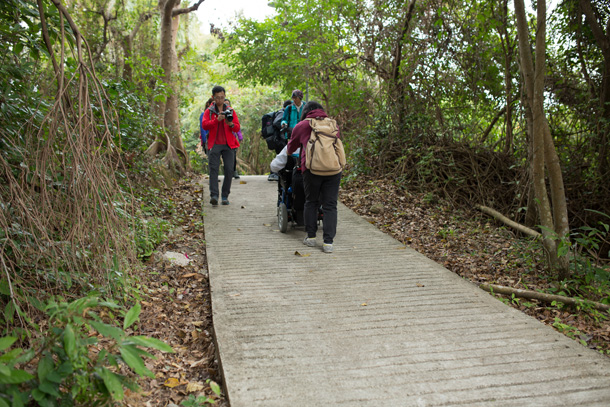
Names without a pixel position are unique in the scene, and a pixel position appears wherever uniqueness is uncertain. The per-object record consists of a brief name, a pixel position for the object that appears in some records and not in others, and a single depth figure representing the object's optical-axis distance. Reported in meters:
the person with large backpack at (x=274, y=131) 9.84
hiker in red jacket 8.12
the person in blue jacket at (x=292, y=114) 9.35
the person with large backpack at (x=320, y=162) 6.14
